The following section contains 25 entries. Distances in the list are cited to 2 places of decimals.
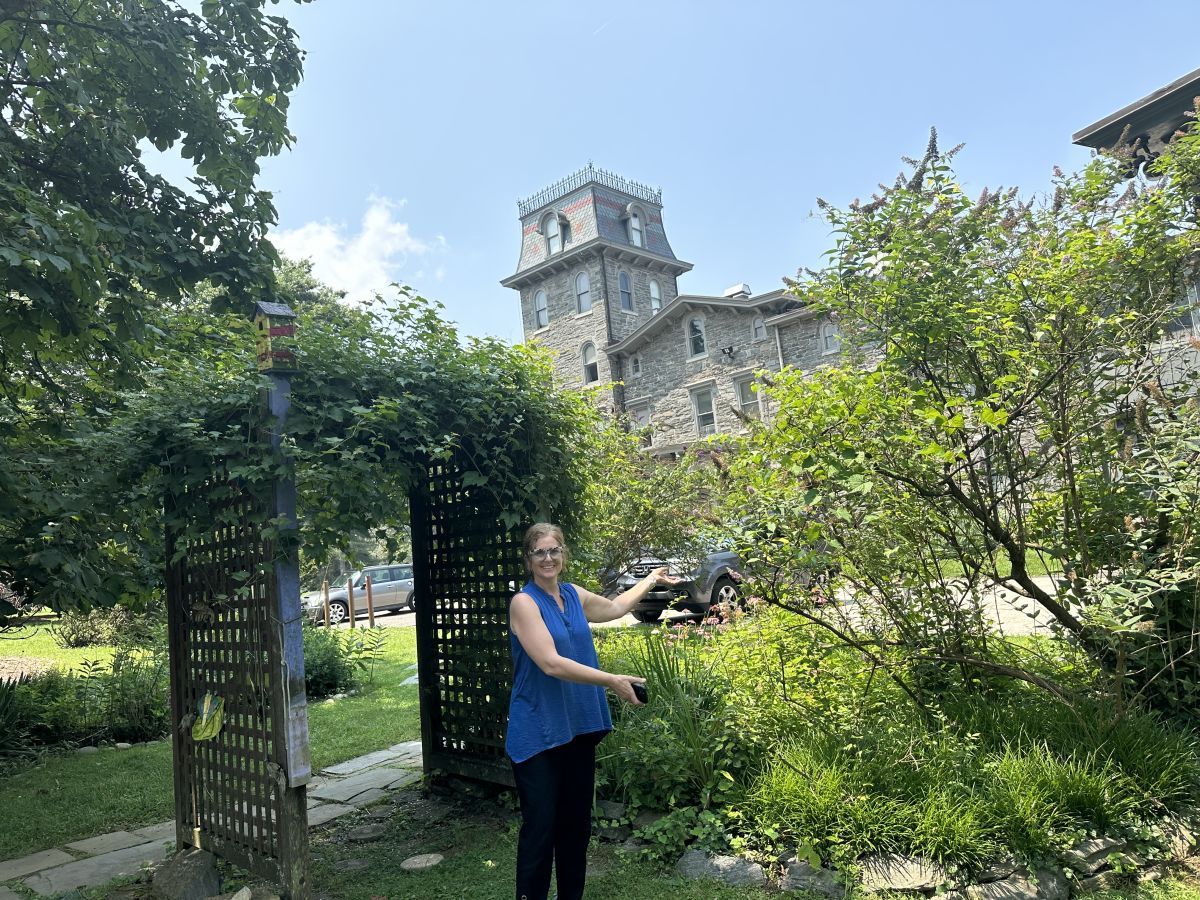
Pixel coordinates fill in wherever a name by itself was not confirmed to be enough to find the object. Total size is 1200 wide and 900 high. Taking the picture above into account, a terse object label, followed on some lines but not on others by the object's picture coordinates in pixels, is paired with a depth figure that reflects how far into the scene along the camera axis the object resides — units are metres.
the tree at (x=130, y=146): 5.02
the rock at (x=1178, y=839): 3.40
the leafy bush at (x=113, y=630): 8.90
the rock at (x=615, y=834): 4.04
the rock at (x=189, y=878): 3.67
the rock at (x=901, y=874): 3.21
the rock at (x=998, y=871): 3.22
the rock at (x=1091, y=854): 3.26
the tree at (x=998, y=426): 3.79
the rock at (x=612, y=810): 4.17
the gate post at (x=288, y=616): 3.47
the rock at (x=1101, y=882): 3.20
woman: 2.92
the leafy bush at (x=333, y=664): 8.95
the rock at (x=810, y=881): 3.28
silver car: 20.23
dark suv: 11.52
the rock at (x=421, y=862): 3.94
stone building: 25.61
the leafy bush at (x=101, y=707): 7.28
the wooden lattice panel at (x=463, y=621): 4.72
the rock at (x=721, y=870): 3.45
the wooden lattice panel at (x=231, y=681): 3.53
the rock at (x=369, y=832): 4.46
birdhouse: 3.52
